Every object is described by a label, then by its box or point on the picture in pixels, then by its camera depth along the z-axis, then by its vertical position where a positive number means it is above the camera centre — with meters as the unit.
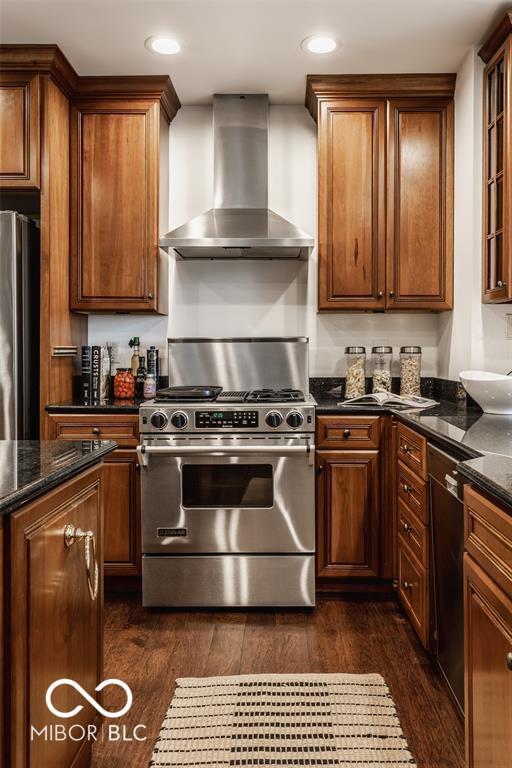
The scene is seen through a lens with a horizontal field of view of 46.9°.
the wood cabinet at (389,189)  3.15 +1.04
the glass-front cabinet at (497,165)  2.47 +0.95
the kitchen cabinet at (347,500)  2.86 -0.57
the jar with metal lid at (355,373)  3.30 +0.05
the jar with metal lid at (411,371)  3.29 +0.06
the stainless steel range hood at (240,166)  3.29 +1.23
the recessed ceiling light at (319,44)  2.72 +1.59
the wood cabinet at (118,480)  2.88 -0.48
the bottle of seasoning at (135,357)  3.38 +0.15
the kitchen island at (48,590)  1.09 -0.45
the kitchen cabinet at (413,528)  2.21 -0.60
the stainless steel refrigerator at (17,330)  2.78 +0.25
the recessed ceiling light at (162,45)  2.74 +1.60
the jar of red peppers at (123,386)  3.28 -0.02
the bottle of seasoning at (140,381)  3.37 +0.01
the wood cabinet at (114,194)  3.16 +1.01
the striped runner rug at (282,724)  1.74 -1.09
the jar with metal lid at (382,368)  3.30 +0.08
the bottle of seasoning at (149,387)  3.28 -0.02
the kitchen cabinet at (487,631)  1.18 -0.54
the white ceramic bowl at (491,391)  2.37 -0.04
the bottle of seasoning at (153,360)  3.37 +0.13
